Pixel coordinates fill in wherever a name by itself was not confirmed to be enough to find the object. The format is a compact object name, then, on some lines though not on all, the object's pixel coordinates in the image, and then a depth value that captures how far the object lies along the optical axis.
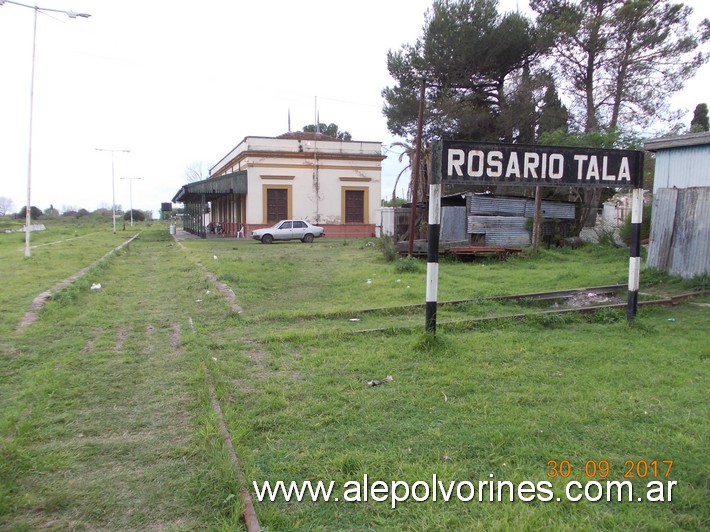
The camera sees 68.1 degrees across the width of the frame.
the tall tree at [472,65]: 28.75
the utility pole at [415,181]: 17.42
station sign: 6.30
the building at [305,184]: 36.12
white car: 30.89
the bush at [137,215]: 98.43
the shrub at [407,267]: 13.73
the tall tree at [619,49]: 25.05
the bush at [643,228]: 18.23
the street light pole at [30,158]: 18.38
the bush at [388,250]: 16.64
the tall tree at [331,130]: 68.38
